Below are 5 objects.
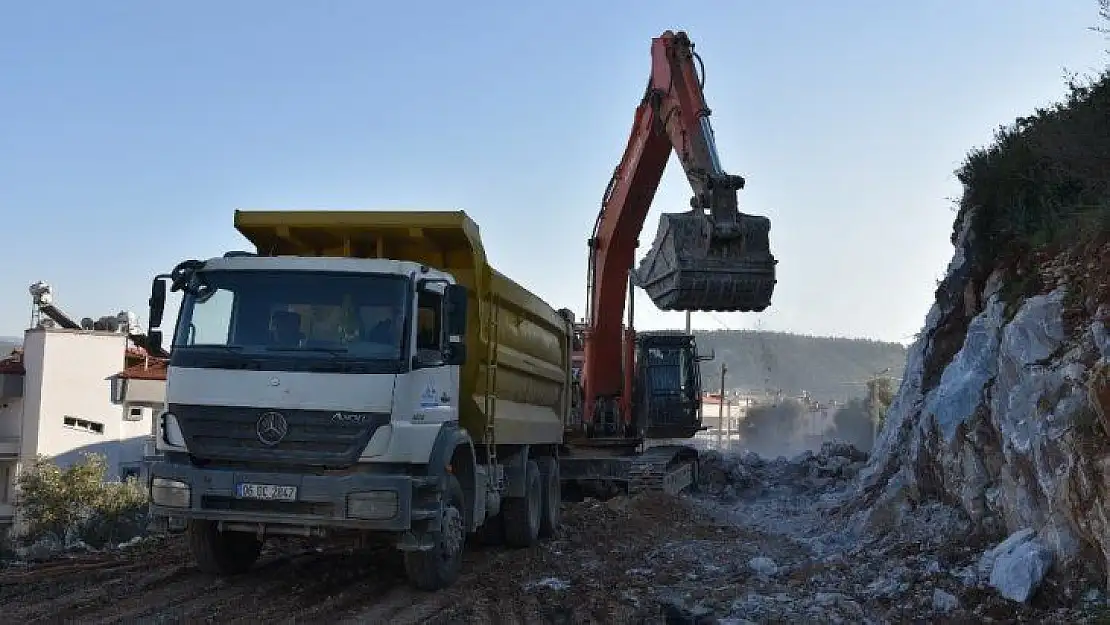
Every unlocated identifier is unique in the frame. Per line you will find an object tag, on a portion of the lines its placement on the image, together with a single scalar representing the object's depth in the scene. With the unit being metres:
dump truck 7.62
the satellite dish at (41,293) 35.78
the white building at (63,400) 32.66
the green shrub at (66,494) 20.30
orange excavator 11.41
